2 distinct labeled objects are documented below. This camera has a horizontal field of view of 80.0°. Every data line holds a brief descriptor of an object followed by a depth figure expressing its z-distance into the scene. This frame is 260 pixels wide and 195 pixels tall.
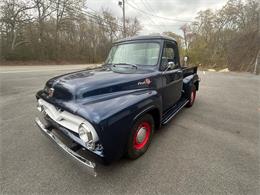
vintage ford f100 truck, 1.82
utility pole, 22.72
